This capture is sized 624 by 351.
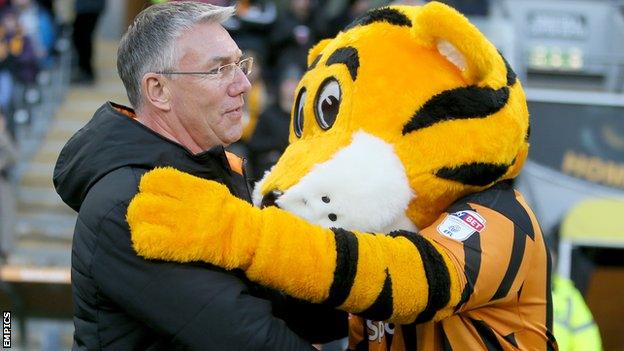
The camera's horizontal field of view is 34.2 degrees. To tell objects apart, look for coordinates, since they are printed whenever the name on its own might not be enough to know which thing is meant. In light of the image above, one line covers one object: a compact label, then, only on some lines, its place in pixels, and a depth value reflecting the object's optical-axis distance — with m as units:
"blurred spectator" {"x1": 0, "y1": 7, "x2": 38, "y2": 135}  9.45
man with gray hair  2.44
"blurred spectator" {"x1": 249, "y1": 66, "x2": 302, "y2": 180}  7.59
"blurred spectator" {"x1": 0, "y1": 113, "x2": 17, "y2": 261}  8.45
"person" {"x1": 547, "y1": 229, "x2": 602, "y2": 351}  4.50
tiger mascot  2.42
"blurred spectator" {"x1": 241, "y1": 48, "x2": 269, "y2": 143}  8.39
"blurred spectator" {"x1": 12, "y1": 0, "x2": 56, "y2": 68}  10.16
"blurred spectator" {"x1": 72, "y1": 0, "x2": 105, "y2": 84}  10.91
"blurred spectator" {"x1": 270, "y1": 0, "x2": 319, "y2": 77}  9.40
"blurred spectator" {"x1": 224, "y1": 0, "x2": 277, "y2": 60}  9.59
